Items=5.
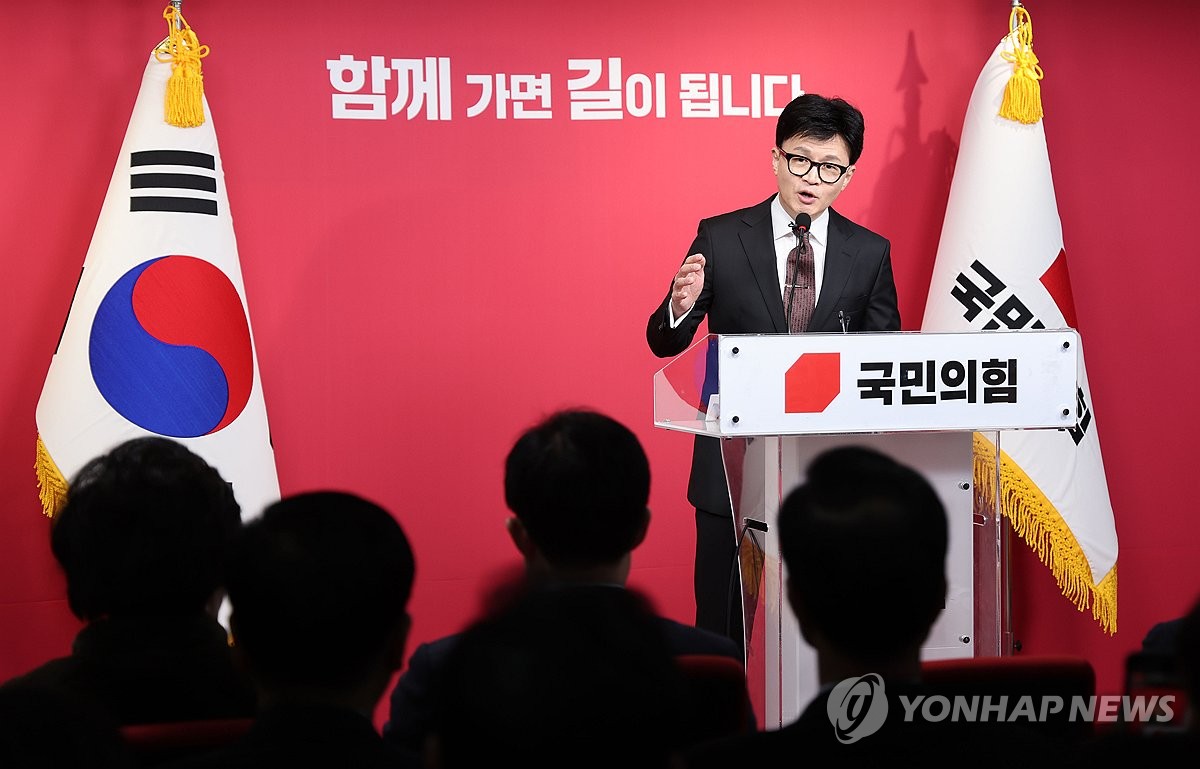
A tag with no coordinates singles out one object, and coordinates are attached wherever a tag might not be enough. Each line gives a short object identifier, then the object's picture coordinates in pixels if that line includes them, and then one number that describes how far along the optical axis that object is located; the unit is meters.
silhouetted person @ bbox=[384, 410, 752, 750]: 7.75
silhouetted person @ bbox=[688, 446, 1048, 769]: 7.33
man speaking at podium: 8.79
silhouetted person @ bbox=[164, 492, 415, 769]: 7.35
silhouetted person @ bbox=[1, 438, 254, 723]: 7.59
